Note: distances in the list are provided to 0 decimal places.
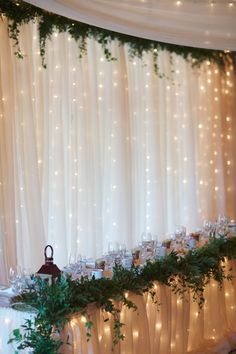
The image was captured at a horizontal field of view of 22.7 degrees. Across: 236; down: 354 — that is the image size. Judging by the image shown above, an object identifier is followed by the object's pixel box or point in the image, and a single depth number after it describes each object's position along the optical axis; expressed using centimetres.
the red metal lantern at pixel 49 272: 312
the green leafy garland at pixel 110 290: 286
